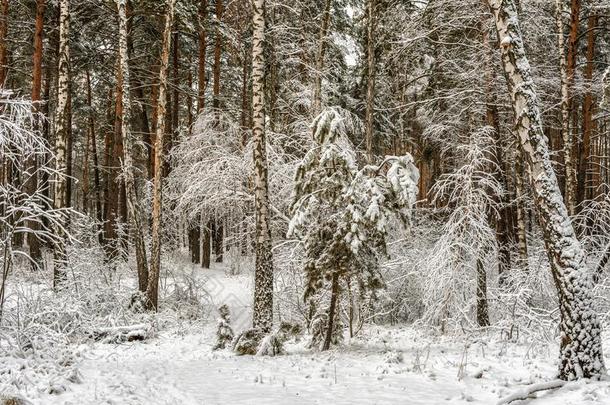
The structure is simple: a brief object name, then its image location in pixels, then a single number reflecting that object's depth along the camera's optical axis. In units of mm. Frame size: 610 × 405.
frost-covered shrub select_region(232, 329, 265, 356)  9773
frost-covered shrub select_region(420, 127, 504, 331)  10477
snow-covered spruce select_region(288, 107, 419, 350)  8758
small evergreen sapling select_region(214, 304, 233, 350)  10344
